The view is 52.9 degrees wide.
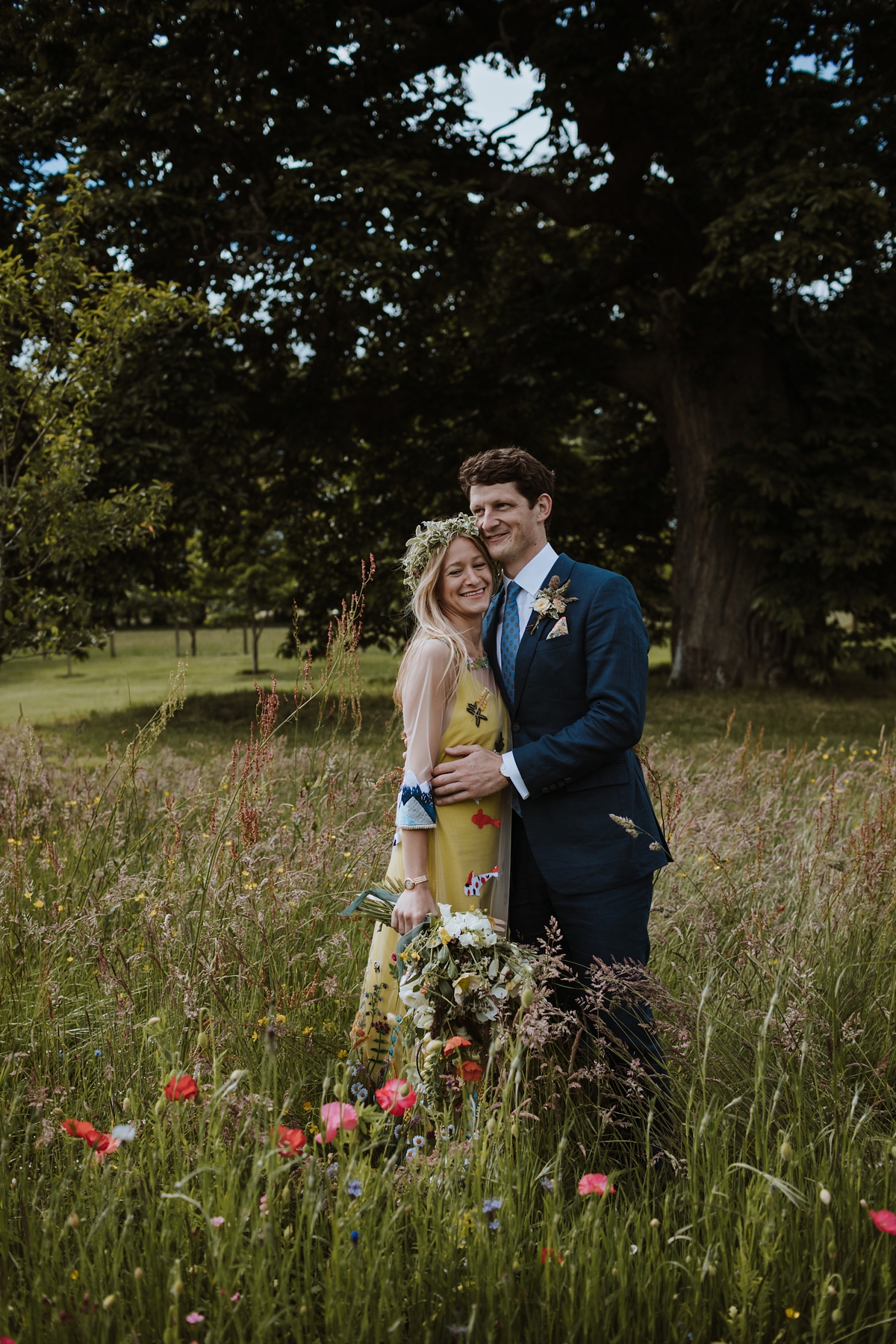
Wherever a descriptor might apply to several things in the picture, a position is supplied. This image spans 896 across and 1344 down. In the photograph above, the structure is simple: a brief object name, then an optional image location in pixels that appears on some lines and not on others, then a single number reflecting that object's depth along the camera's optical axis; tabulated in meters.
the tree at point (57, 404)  6.34
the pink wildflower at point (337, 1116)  1.62
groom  2.46
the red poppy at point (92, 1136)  1.73
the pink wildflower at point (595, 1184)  1.68
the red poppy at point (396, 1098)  1.76
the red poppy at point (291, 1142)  1.68
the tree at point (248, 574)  15.86
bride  2.52
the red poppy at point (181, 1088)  1.77
